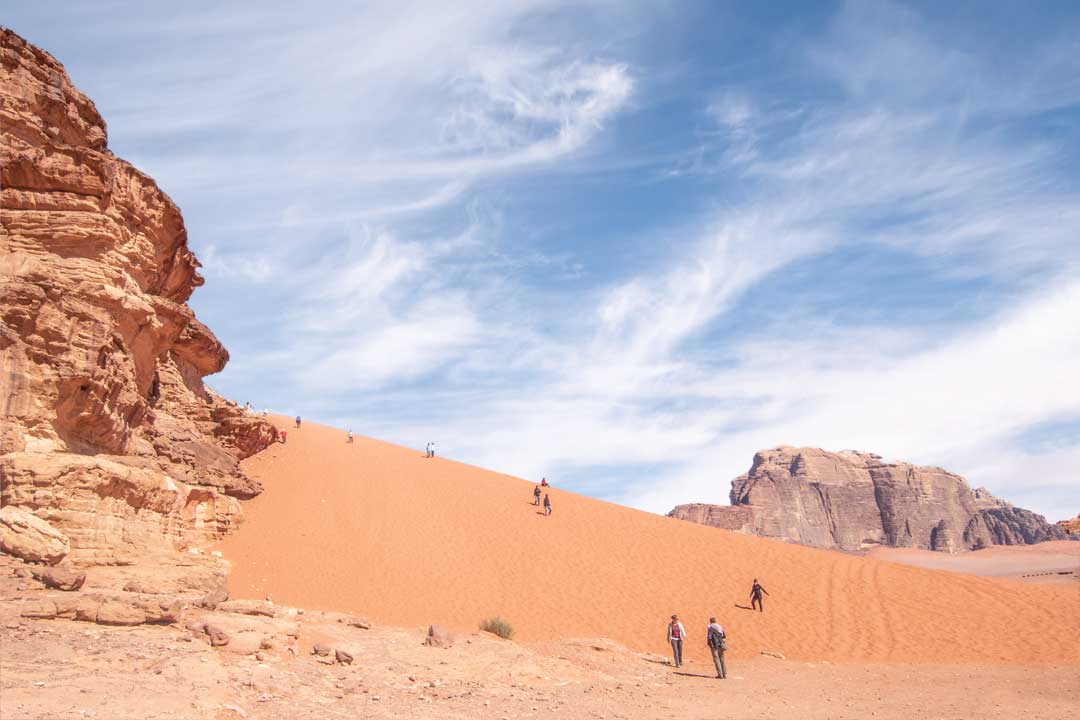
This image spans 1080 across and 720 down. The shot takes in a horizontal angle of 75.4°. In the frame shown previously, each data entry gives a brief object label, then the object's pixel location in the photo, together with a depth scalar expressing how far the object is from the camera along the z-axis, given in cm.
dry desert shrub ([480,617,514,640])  1491
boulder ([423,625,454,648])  1177
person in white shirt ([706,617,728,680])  1254
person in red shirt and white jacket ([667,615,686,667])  1376
